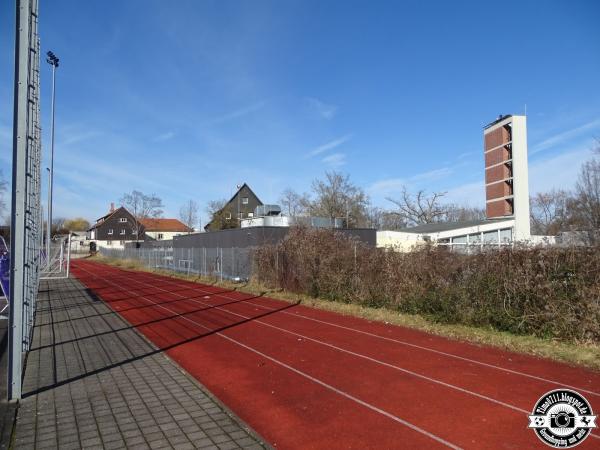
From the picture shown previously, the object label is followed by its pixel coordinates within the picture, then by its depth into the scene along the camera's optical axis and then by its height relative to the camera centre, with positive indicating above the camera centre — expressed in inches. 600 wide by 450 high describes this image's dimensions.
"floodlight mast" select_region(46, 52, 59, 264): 1123.9 +223.9
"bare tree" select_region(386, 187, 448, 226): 2682.1 +165.4
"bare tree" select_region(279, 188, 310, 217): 2761.6 +219.0
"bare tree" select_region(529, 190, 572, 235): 2225.6 +138.4
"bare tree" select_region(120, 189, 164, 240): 3253.0 +207.0
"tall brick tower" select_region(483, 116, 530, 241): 1487.5 +234.2
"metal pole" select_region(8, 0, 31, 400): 226.2 +22.4
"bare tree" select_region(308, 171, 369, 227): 2559.1 +217.8
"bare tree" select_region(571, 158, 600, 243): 1110.7 +86.7
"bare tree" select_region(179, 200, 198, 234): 3671.3 +173.2
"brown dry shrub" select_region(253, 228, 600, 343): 378.9 -45.9
